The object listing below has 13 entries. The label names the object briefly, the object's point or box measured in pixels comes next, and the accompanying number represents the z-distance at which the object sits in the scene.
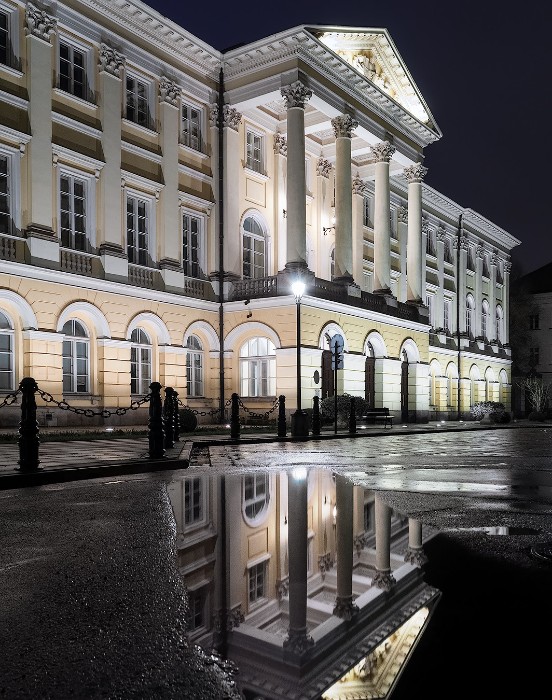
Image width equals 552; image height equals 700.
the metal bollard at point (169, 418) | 14.92
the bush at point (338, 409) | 28.31
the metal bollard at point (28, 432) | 9.77
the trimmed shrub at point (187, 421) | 22.66
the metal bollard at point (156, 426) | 11.97
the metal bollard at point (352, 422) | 23.62
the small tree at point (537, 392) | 51.48
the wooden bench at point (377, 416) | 29.48
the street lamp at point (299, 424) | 20.92
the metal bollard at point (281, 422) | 20.44
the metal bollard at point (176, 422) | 16.66
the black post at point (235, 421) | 18.81
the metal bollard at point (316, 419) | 21.77
